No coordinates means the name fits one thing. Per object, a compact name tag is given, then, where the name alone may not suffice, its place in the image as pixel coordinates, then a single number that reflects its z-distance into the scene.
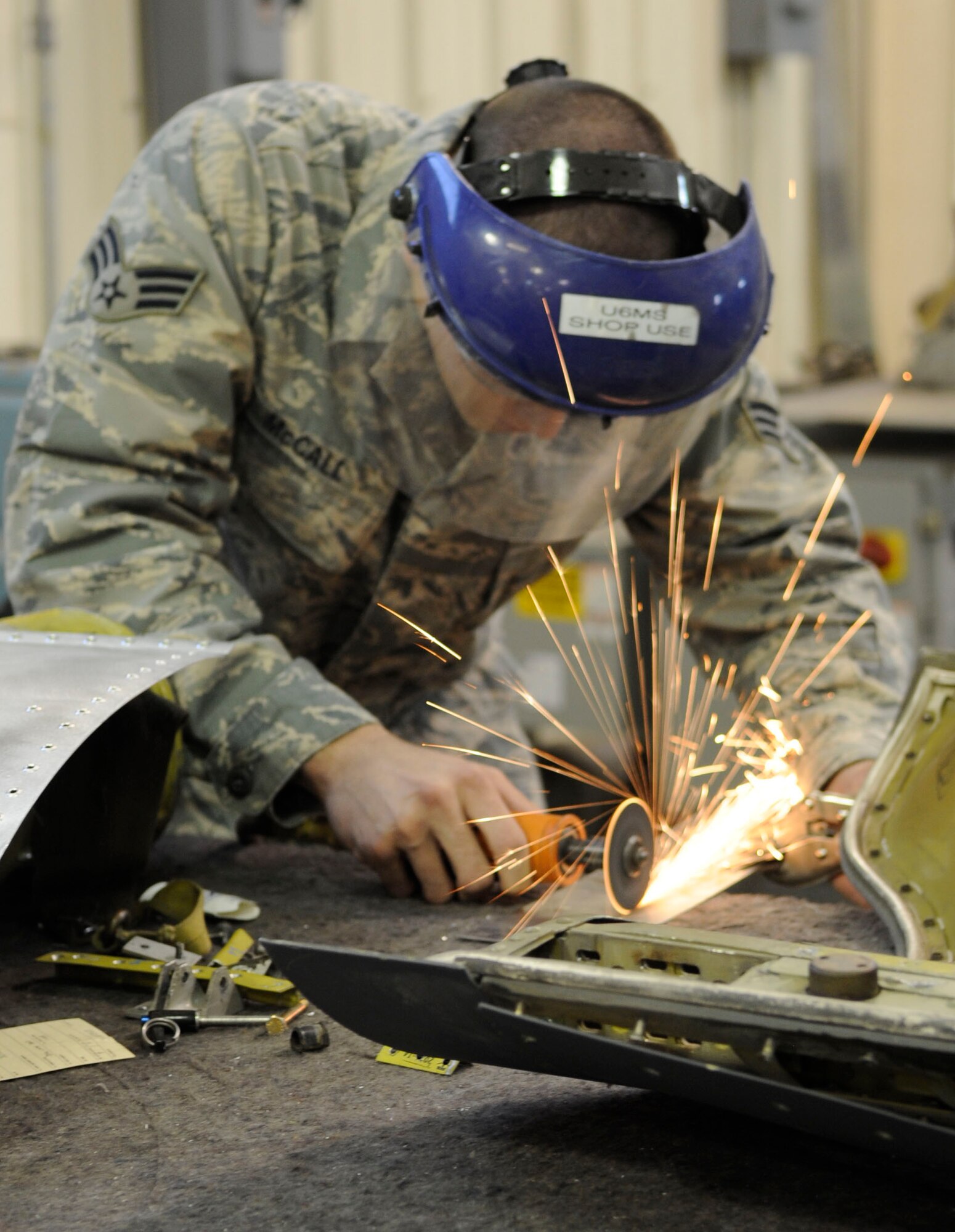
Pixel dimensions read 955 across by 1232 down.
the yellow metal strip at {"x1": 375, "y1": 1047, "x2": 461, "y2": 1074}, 1.66
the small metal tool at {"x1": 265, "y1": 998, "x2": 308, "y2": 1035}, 1.70
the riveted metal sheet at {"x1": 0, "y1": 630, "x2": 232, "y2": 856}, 1.66
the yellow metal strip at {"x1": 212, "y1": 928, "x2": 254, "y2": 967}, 1.79
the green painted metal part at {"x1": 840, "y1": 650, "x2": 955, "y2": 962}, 1.79
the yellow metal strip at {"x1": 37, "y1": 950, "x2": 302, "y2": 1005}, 1.73
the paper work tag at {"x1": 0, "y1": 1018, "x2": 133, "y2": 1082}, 1.66
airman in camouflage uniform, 1.96
